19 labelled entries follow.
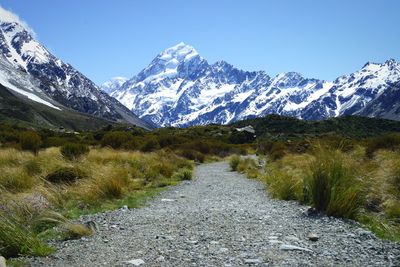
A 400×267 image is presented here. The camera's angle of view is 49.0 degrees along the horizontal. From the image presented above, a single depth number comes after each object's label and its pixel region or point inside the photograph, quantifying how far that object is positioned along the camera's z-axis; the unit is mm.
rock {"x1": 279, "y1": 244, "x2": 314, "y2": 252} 6912
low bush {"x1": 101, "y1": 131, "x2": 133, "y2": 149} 37938
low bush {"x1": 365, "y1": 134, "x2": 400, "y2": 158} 21869
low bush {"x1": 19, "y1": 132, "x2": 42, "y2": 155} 28047
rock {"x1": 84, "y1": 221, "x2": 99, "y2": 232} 8758
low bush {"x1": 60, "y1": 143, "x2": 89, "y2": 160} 21672
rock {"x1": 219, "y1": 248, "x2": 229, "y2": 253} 6973
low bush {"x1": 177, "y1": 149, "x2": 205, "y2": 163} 36281
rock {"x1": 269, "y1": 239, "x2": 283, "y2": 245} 7354
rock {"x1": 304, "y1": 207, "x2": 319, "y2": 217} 9821
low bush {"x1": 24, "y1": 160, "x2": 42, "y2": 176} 15980
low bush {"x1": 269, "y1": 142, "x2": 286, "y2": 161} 30728
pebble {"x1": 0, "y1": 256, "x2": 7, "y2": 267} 5890
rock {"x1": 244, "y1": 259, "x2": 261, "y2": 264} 6329
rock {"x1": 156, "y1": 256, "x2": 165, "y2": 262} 6625
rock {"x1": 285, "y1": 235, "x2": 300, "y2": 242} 7555
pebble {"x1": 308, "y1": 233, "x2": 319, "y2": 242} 7551
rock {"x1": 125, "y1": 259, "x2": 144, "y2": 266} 6460
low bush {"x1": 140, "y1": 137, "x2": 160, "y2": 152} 35866
